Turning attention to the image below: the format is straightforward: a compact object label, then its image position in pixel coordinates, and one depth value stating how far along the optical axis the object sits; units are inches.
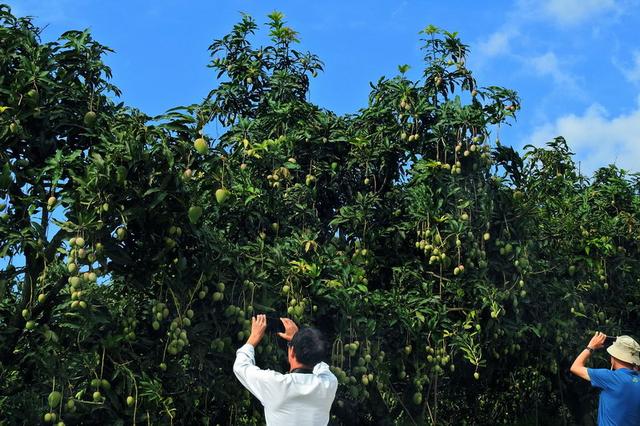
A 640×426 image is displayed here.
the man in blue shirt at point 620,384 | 168.2
